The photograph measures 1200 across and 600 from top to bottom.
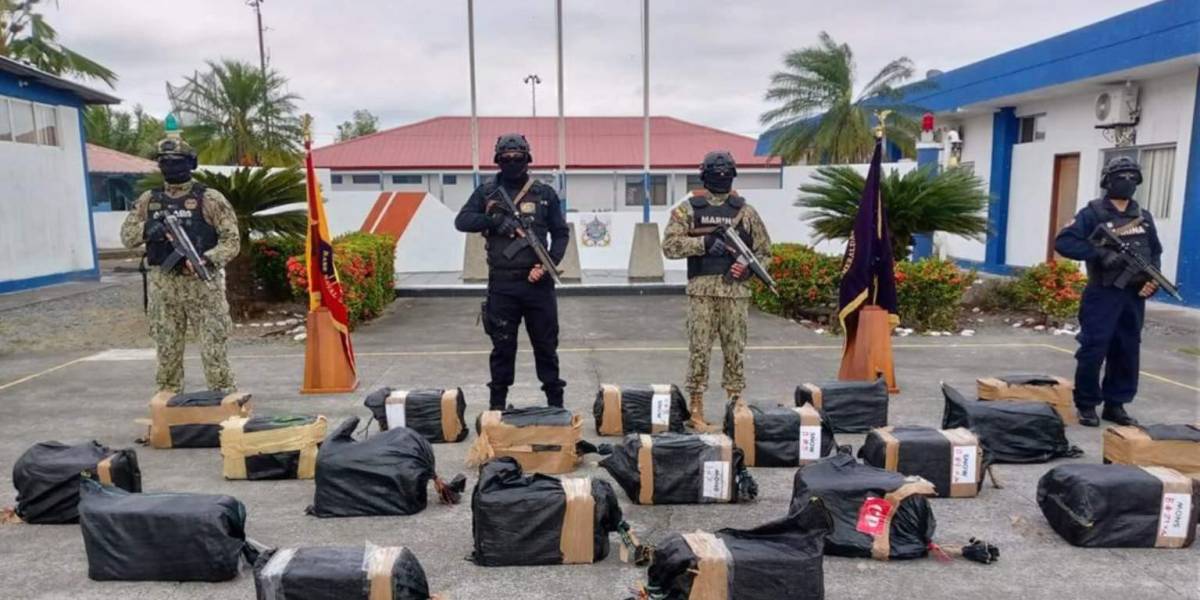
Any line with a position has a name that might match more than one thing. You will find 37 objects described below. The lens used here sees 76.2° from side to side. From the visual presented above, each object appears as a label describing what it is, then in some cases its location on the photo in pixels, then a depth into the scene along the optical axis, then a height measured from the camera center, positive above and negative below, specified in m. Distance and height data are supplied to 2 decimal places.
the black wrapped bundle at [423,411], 5.05 -1.38
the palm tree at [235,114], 27.98 +3.30
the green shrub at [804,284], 10.24 -1.12
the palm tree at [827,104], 25.55 +3.23
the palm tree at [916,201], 9.37 -0.02
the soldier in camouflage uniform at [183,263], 5.45 -0.41
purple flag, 6.36 -0.53
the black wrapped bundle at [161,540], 3.17 -1.40
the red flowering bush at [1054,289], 9.55 -1.13
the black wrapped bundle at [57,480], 3.77 -1.36
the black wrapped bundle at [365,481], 3.85 -1.40
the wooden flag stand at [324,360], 6.50 -1.34
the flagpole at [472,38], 14.27 +3.04
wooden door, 14.18 +0.13
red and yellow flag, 6.49 -0.56
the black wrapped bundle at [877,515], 3.37 -1.40
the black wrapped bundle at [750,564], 2.79 -1.33
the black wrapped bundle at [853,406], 5.25 -1.40
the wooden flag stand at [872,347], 6.32 -1.21
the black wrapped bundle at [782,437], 4.55 -1.40
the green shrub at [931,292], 9.49 -1.14
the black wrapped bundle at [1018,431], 4.64 -1.40
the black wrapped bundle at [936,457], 4.01 -1.35
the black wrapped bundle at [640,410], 5.05 -1.39
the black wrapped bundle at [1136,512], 3.46 -1.41
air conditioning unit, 12.23 +1.49
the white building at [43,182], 13.67 +0.42
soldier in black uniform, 5.26 -0.46
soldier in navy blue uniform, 5.25 -0.65
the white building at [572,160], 32.88 +1.82
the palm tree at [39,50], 20.30 +4.13
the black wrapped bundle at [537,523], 3.31 -1.39
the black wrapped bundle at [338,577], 2.65 -1.29
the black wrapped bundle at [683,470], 3.96 -1.39
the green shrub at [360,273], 9.27 -0.90
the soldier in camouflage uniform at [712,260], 5.37 -0.42
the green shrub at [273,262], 10.57 -0.83
